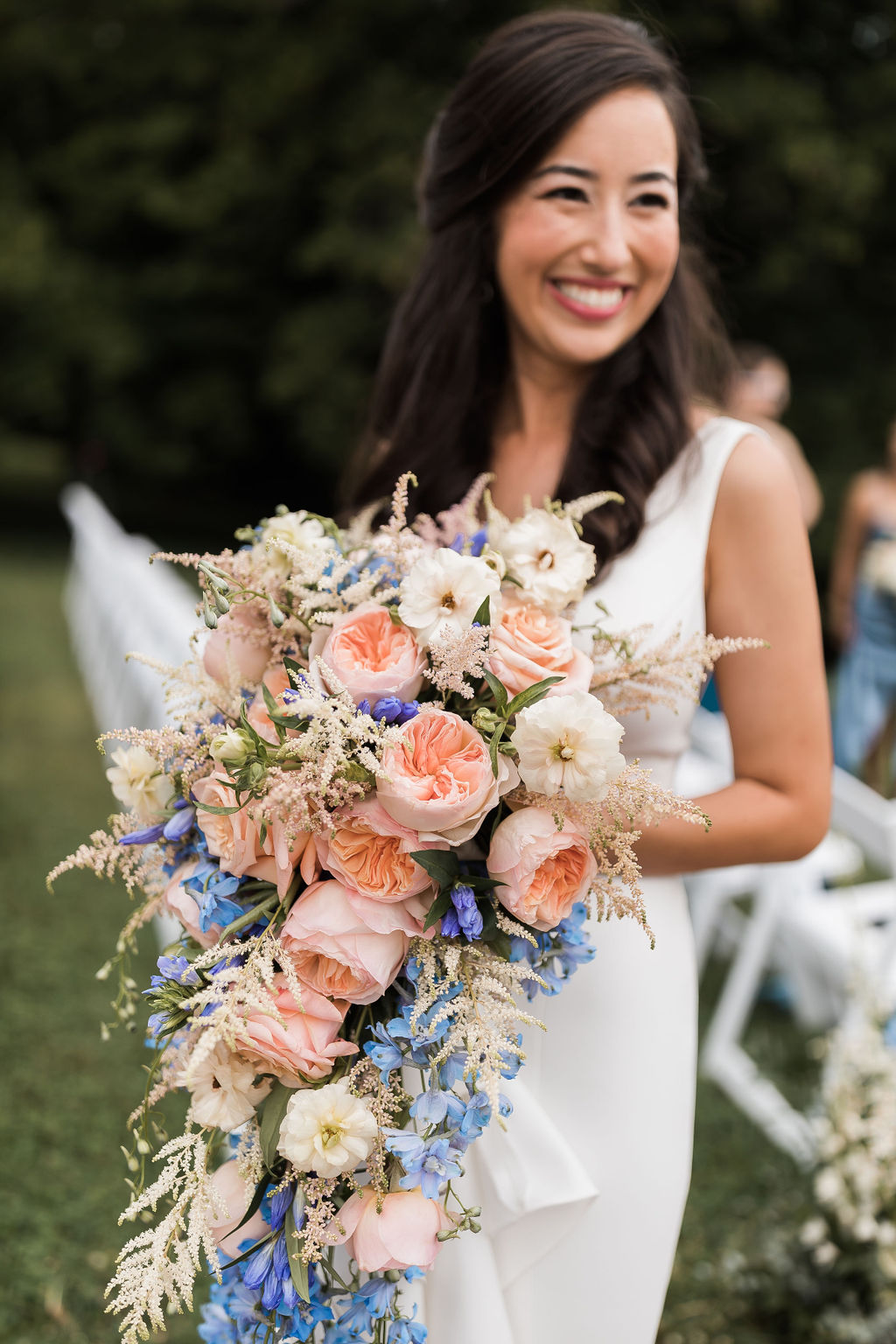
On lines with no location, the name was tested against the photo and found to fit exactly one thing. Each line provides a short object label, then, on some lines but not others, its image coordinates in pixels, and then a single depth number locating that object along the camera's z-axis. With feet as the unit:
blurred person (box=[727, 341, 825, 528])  20.94
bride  5.74
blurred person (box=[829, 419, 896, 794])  24.25
